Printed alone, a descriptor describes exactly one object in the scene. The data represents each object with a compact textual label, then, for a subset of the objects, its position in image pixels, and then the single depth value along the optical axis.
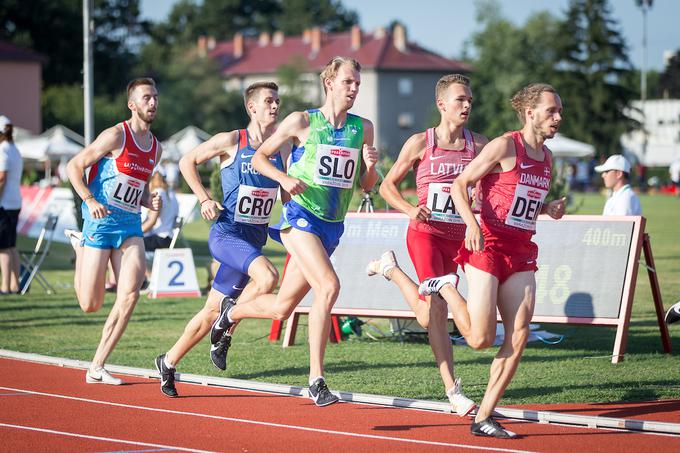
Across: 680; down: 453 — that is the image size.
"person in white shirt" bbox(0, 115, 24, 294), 15.15
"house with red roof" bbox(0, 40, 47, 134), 64.56
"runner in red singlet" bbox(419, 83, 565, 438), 6.80
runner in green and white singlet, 7.57
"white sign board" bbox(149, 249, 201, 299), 15.73
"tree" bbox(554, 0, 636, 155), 88.81
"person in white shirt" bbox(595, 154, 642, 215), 12.03
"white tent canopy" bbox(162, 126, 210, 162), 55.47
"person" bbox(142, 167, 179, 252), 16.62
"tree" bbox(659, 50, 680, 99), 106.88
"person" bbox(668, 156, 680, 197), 49.79
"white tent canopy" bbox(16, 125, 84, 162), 44.09
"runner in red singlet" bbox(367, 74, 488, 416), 7.73
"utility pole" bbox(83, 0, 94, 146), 22.22
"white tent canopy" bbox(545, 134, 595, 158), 55.56
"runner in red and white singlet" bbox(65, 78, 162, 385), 8.77
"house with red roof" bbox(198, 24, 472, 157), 95.81
